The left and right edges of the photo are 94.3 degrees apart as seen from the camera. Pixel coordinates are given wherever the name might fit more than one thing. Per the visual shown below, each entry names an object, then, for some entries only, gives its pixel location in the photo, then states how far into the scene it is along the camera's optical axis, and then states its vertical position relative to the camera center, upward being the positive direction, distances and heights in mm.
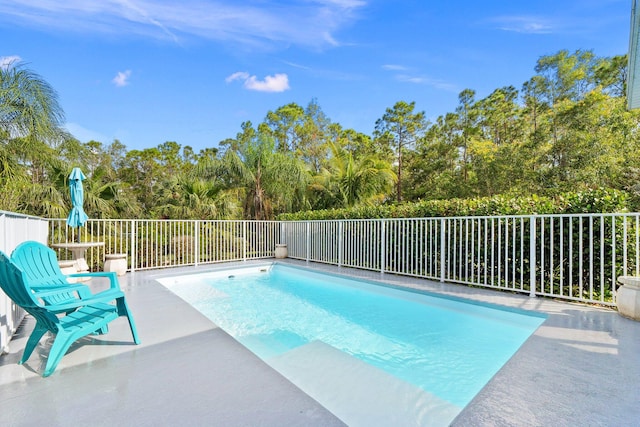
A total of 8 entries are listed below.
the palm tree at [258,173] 11250 +1561
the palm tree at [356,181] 11781 +1300
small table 5484 -768
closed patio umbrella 5422 +250
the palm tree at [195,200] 10602 +486
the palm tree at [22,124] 5879 +1839
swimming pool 1900 -1473
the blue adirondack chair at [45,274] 2385 -532
